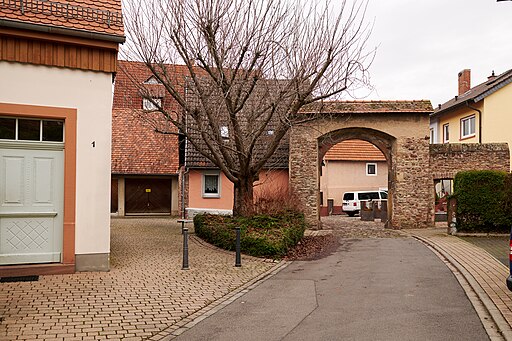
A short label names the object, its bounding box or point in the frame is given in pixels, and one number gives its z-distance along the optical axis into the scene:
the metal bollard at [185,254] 11.41
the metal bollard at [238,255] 11.88
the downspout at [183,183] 27.73
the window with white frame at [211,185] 28.26
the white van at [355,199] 35.66
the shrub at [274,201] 16.42
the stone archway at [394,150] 22.92
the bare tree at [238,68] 14.66
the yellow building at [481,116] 29.16
